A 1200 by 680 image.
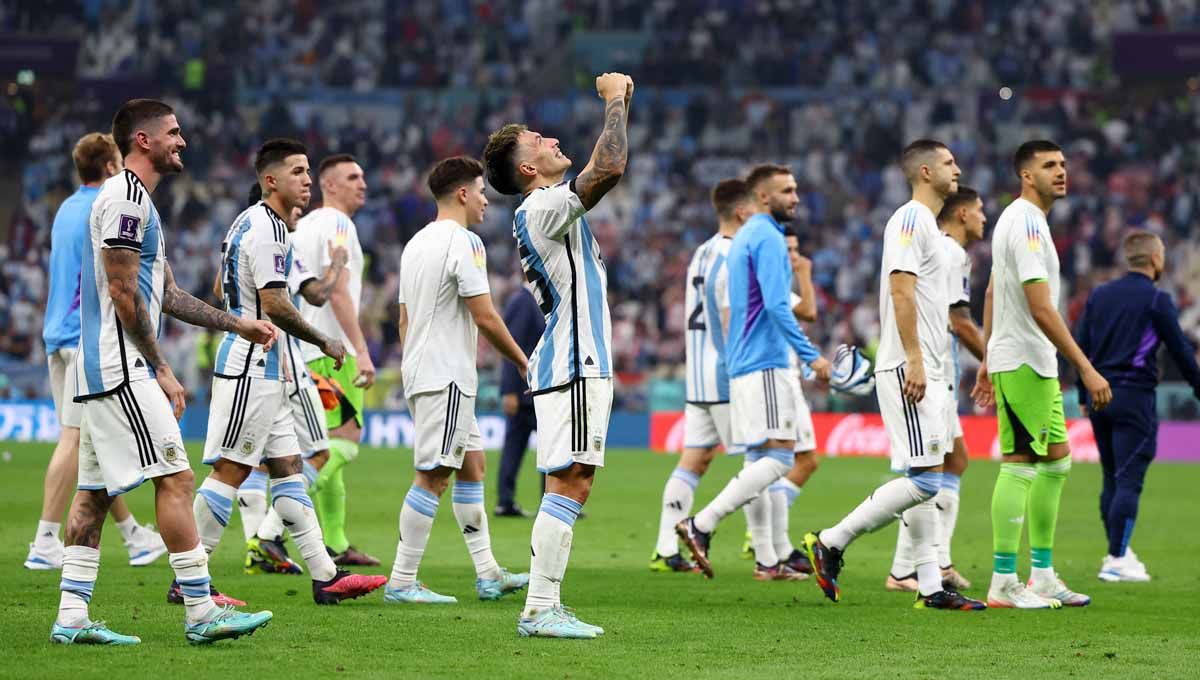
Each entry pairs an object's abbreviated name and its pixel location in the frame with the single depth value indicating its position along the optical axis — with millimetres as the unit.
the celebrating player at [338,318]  22578
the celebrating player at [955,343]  21078
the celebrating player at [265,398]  17969
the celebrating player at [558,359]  15859
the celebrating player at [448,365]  18719
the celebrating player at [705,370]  23750
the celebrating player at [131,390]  14453
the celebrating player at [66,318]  20766
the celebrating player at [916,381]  18891
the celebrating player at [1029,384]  19187
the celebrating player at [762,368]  21781
